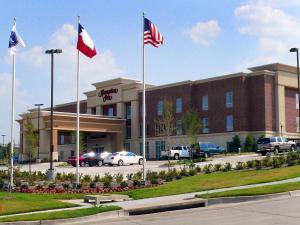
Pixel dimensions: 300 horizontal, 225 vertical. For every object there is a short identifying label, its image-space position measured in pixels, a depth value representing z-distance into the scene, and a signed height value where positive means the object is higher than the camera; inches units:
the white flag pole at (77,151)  1017.6 +1.3
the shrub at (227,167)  1261.1 -39.7
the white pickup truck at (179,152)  2285.9 -4.3
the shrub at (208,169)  1250.5 -42.6
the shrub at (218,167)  1279.5 -39.0
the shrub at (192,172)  1217.0 -48.2
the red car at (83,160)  2151.1 -33.6
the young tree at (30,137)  1964.8 +55.0
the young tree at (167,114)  1703.6 +121.1
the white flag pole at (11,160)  1037.8 -16.0
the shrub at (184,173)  1204.4 -49.5
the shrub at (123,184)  1030.4 -63.0
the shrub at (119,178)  1073.5 -54.7
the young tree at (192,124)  2004.3 +106.1
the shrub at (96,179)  1087.0 -57.1
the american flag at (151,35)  1049.5 +228.3
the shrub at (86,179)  1116.9 -58.2
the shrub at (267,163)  1243.2 -28.9
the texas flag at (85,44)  995.3 +200.7
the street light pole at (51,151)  1234.0 +2.1
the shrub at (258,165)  1231.5 -33.4
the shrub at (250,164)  1255.0 -31.4
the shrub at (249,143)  2455.7 +35.3
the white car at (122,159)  2063.2 -29.3
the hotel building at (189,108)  2561.5 +211.1
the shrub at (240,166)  1262.2 -36.5
